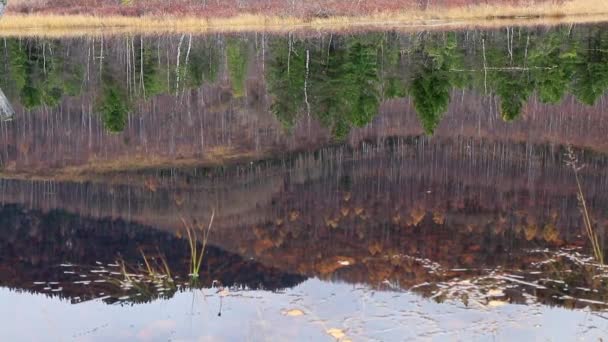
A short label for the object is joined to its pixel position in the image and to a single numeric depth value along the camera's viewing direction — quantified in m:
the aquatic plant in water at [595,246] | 11.38
